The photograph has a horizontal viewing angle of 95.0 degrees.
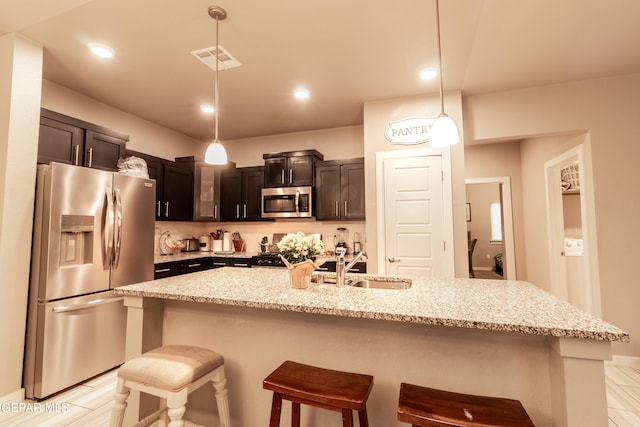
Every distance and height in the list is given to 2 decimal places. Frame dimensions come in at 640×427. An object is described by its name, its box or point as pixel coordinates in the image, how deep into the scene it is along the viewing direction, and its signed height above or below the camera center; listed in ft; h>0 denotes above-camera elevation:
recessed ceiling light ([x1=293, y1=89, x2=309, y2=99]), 10.96 +5.19
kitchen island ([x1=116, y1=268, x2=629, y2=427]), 3.70 -1.84
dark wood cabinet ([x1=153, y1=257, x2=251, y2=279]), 11.77 -1.58
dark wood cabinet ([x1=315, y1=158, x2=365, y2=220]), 13.46 +1.87
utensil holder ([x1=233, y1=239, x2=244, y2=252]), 16.07 -0.83
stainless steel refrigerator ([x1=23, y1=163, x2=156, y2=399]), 7.76 -1.25
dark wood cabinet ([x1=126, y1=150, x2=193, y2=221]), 12.89 +1.99
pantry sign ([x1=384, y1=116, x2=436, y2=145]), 10.98 +3.76
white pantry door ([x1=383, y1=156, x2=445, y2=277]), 10.80 +0.48
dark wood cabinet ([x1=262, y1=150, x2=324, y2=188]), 14.05 +3.02
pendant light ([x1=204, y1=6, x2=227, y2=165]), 7.34 +1.93
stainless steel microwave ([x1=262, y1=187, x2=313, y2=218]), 13.97 +1.35
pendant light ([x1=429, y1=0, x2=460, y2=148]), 5.93 +1.99
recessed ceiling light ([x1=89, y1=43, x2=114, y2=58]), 8.19 +5.14
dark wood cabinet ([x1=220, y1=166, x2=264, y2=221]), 15.28 +1.92
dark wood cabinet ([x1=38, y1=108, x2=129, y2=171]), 8.69 +2.87
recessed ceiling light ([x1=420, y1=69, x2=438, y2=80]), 9.54 +5.14
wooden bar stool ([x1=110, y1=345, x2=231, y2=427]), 4.49 -2.36
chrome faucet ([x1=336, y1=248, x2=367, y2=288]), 6.01 -0.81
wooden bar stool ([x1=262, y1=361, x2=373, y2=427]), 3.88 -2.21
